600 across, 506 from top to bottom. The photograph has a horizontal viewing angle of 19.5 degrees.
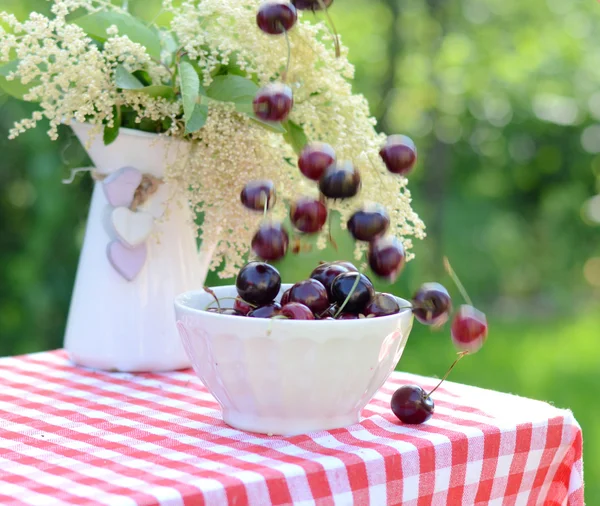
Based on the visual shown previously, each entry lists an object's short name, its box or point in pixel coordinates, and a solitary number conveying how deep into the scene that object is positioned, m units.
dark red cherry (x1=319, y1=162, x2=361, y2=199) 1.01
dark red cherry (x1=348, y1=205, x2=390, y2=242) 1.02
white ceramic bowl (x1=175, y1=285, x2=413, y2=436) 0.99
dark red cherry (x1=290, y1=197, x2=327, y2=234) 1.01
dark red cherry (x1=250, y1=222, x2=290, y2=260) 1.00
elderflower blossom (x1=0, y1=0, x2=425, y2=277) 1.12
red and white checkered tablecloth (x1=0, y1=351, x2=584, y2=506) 0.93
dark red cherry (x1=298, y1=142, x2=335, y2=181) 1.03
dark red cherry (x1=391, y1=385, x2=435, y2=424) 1.03
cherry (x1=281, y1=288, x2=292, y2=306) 1.02
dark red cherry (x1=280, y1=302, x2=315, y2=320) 0.99
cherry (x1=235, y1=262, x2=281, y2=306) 1.01
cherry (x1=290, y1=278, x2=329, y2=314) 1.01
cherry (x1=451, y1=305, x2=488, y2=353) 1.01
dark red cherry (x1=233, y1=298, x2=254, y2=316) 1.02
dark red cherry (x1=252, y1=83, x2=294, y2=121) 1.04
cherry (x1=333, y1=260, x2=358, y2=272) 1.05
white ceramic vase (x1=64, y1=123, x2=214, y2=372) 1.17
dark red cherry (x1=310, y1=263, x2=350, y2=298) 1.04
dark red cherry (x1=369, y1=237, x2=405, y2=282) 1.02
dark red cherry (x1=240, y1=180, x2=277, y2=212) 1.02
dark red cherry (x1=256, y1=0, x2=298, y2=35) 1.06
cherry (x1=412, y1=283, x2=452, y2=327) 1.01
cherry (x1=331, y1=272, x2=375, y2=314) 1.02
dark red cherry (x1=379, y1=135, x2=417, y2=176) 1.06
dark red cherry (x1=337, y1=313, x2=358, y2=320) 1.01
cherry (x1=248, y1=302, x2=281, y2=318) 1.00
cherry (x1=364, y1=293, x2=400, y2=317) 1.02
